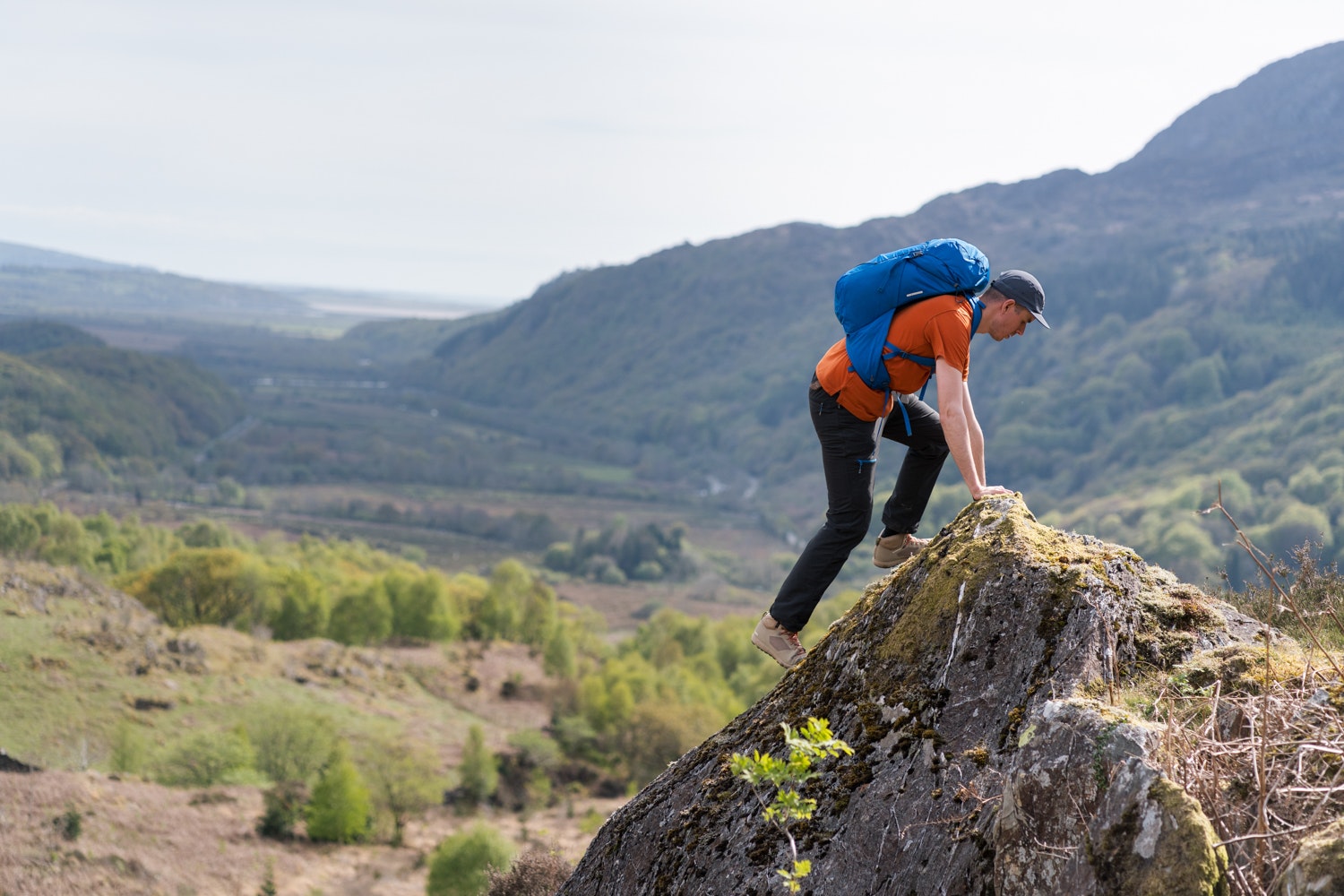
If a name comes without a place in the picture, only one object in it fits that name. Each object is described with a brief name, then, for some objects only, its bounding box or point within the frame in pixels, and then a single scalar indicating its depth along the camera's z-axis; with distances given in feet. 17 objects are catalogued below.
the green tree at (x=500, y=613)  327.26
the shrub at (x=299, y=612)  295.28
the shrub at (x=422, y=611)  305.32
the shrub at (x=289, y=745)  202.90
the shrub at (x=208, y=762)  191.31
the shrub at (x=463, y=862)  141.38
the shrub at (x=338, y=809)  179.73
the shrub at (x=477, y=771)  214.07
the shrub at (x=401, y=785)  197.16
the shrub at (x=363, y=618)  297.53
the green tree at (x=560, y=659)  282.56
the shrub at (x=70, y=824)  141.59
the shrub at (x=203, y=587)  288.92
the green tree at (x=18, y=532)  321.32
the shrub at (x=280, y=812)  178.19
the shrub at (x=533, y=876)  32.48
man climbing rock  21.44
